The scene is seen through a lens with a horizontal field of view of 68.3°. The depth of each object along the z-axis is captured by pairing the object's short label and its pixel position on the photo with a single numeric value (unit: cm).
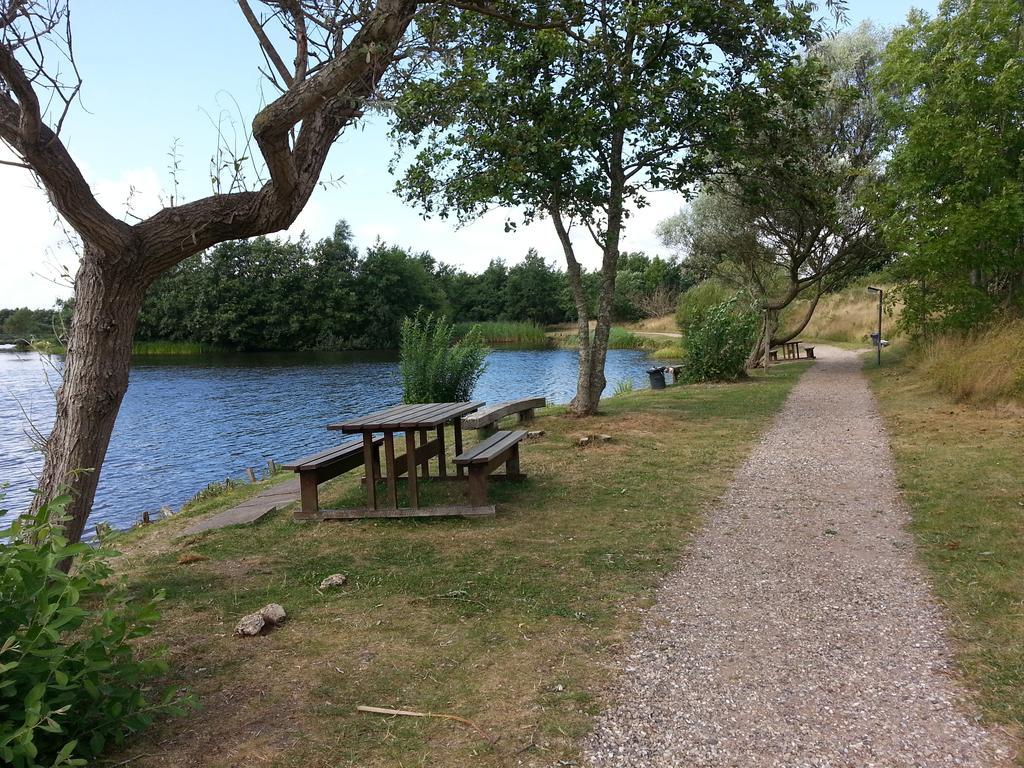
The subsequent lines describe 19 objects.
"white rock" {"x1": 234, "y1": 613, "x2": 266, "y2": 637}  375
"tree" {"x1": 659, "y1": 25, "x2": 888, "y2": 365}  1647
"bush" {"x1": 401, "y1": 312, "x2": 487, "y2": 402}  1380
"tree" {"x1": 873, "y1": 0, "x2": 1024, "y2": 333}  1406
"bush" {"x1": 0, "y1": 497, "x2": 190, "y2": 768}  228
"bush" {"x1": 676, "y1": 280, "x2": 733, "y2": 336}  3544
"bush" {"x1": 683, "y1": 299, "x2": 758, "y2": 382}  1894
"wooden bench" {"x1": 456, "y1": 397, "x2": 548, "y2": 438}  867
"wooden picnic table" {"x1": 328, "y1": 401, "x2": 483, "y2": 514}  588
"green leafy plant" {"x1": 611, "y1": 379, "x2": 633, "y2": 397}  2031
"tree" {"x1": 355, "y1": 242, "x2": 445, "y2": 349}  5841
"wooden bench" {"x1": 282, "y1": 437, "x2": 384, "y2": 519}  599
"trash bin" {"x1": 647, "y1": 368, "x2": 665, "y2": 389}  1855
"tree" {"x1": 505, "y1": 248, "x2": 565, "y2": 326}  7525
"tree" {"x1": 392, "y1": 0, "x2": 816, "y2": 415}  1059
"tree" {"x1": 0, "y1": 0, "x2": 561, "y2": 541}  375
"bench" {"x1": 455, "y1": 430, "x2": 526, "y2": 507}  617
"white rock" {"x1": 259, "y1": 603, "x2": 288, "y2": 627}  390
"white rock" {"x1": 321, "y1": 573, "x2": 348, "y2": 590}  450
